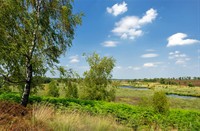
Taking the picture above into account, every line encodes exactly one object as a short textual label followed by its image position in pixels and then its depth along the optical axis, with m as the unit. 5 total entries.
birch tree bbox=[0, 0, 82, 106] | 6.37
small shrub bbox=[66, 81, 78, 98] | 17.67
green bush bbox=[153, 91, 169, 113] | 10.68
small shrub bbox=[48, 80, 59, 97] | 19.17
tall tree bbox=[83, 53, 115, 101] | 15.24
